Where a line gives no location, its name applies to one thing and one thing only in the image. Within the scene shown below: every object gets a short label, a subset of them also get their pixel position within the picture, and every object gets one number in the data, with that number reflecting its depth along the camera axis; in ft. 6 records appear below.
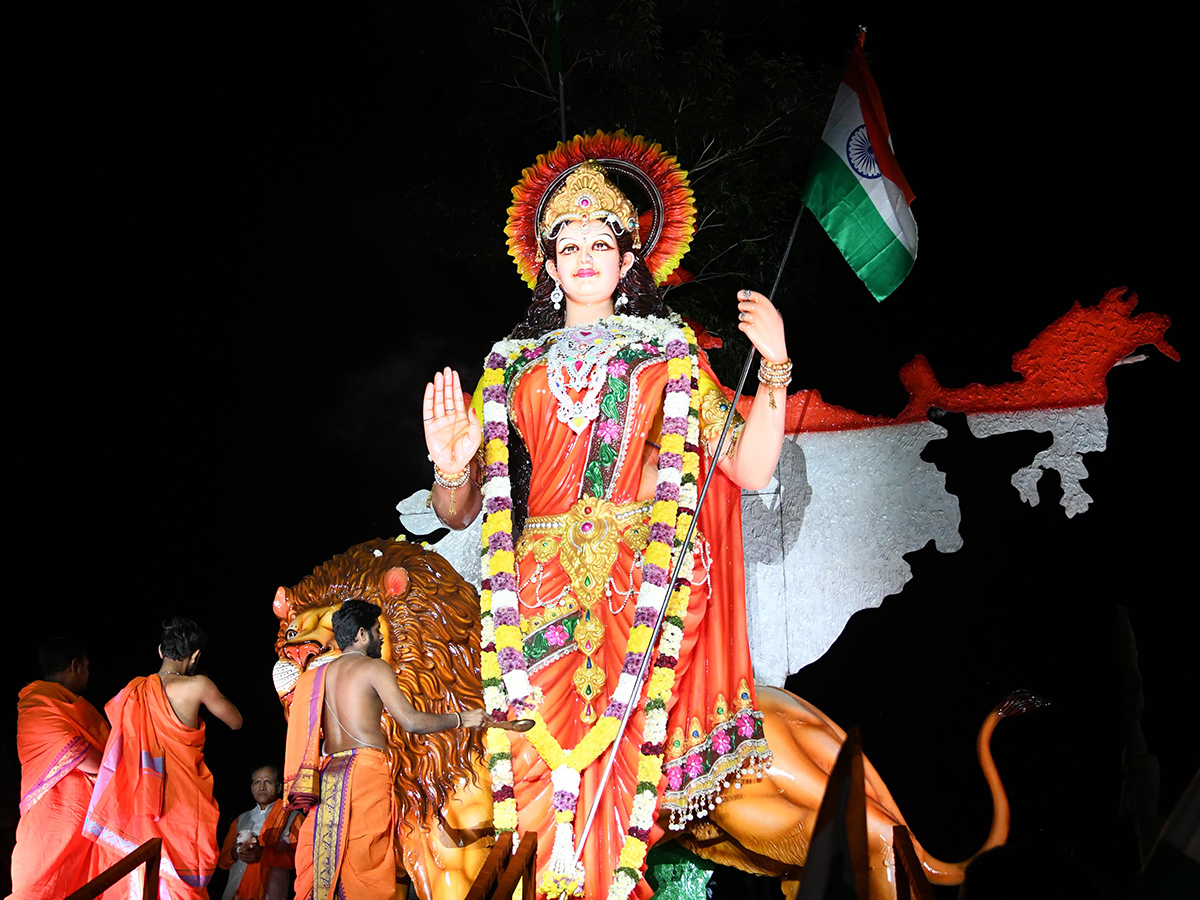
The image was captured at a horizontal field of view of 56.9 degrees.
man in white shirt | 13.70
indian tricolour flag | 11.60
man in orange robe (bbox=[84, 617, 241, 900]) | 13.91
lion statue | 11.19
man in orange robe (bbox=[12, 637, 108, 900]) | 14.34
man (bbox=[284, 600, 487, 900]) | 11.67
